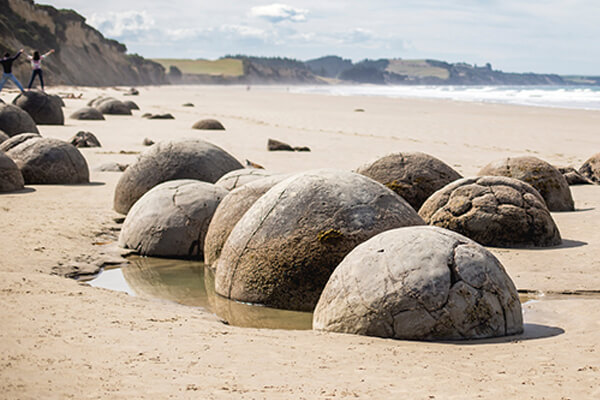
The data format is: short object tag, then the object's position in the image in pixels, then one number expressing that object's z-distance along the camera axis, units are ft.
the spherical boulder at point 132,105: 111.25
